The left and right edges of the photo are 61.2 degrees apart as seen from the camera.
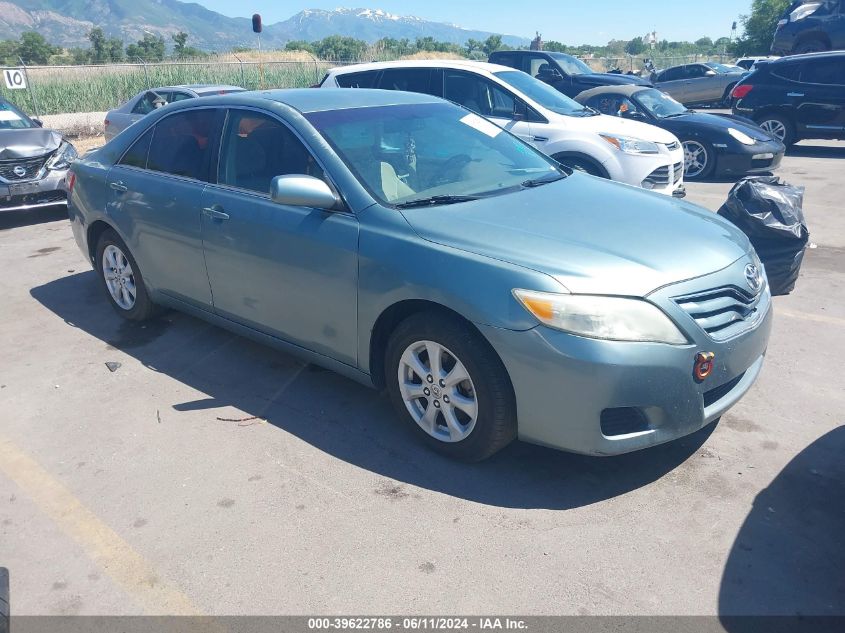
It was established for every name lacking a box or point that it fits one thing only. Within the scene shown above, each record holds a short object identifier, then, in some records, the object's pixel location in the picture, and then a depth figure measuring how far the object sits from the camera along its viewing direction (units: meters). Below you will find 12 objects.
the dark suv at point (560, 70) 13.60
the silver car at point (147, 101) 11.65
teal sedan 2.99
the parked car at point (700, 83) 22.45
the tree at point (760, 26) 41.75
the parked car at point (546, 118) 8.09
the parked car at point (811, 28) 19.77
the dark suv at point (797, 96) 12.35
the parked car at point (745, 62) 27.45
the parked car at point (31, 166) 8.64
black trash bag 5.62
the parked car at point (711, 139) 10.56
